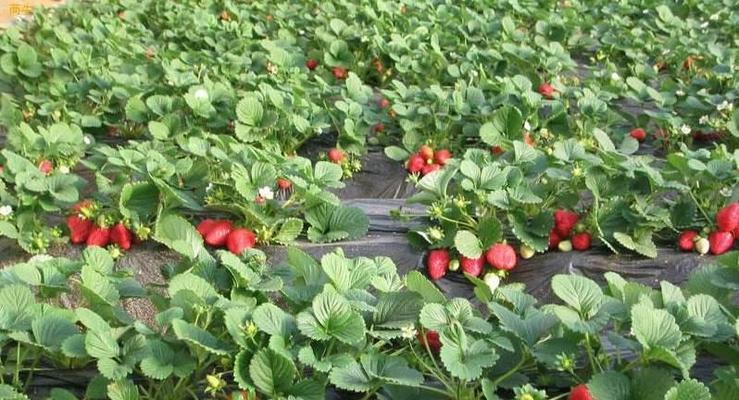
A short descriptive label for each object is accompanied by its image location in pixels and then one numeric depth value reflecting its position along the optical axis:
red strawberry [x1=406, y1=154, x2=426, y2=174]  4.27
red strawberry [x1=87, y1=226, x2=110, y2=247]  3.33
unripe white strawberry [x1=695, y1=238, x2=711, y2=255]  3.16
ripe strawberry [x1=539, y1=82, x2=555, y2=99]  4.97
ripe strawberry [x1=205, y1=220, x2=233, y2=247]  3.34
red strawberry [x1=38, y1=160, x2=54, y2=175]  3.88
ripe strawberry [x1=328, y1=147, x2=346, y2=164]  4.29
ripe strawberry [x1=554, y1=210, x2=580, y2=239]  3.33
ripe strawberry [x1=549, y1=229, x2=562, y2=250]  3.35
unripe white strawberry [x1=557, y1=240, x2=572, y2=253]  3.32
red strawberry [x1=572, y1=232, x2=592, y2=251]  3.31
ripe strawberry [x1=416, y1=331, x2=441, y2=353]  2.36
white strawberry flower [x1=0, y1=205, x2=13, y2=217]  3.36
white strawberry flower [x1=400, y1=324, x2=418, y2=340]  2.20
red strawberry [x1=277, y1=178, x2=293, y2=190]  3.61
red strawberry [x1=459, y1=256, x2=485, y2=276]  3.19
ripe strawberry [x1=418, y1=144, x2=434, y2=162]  4.29
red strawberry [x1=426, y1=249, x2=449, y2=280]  3.25
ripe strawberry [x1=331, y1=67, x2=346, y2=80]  5.65
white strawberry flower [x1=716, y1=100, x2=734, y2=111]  4.41
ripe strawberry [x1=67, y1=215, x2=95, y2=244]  3.41
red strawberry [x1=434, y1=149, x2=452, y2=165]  4.28
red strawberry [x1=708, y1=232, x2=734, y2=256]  3.15
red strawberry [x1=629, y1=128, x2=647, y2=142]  4.59
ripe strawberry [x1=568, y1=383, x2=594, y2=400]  2.05
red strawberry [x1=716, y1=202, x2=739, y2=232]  3.13
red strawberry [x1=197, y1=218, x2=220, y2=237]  3.37
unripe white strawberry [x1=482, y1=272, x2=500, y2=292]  3.15
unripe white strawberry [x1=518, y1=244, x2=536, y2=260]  3.30
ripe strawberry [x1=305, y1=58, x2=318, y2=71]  5.84
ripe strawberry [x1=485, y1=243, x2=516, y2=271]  3.20
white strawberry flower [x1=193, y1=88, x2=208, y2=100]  4.39
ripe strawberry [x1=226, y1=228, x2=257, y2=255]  3.30
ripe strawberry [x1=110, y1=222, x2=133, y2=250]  3.35
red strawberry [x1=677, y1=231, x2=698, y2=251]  3.21
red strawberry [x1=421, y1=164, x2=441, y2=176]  4.23
